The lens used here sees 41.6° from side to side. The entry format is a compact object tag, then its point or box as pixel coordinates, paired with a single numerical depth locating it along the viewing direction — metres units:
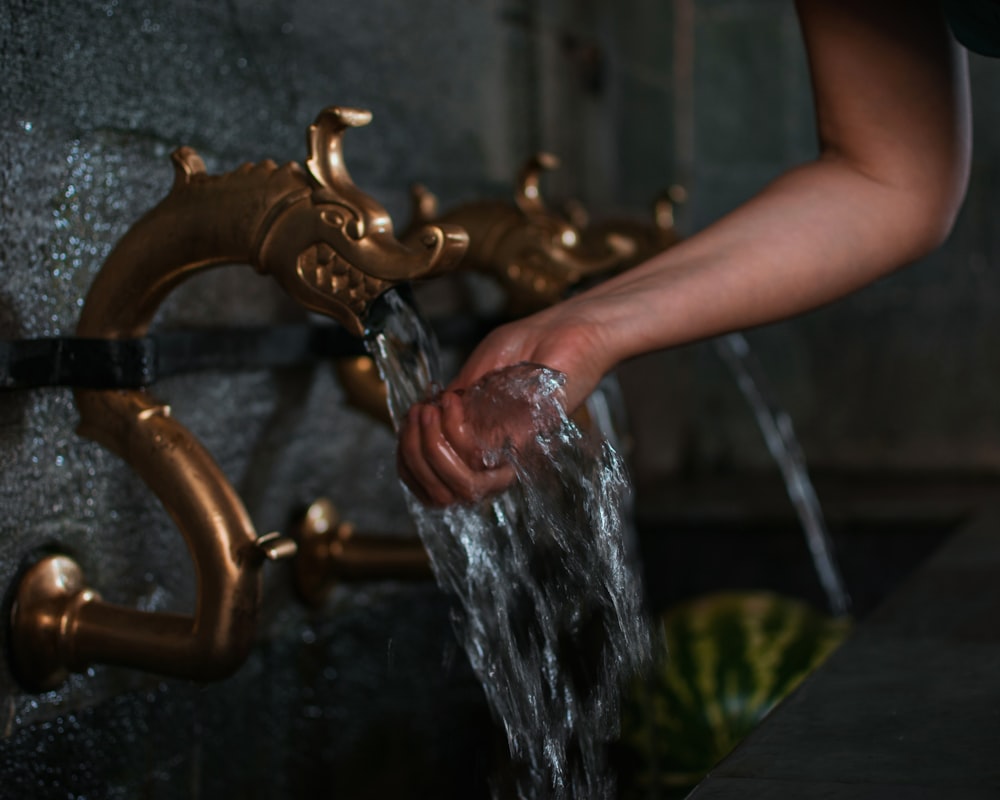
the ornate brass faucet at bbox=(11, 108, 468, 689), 0.98
